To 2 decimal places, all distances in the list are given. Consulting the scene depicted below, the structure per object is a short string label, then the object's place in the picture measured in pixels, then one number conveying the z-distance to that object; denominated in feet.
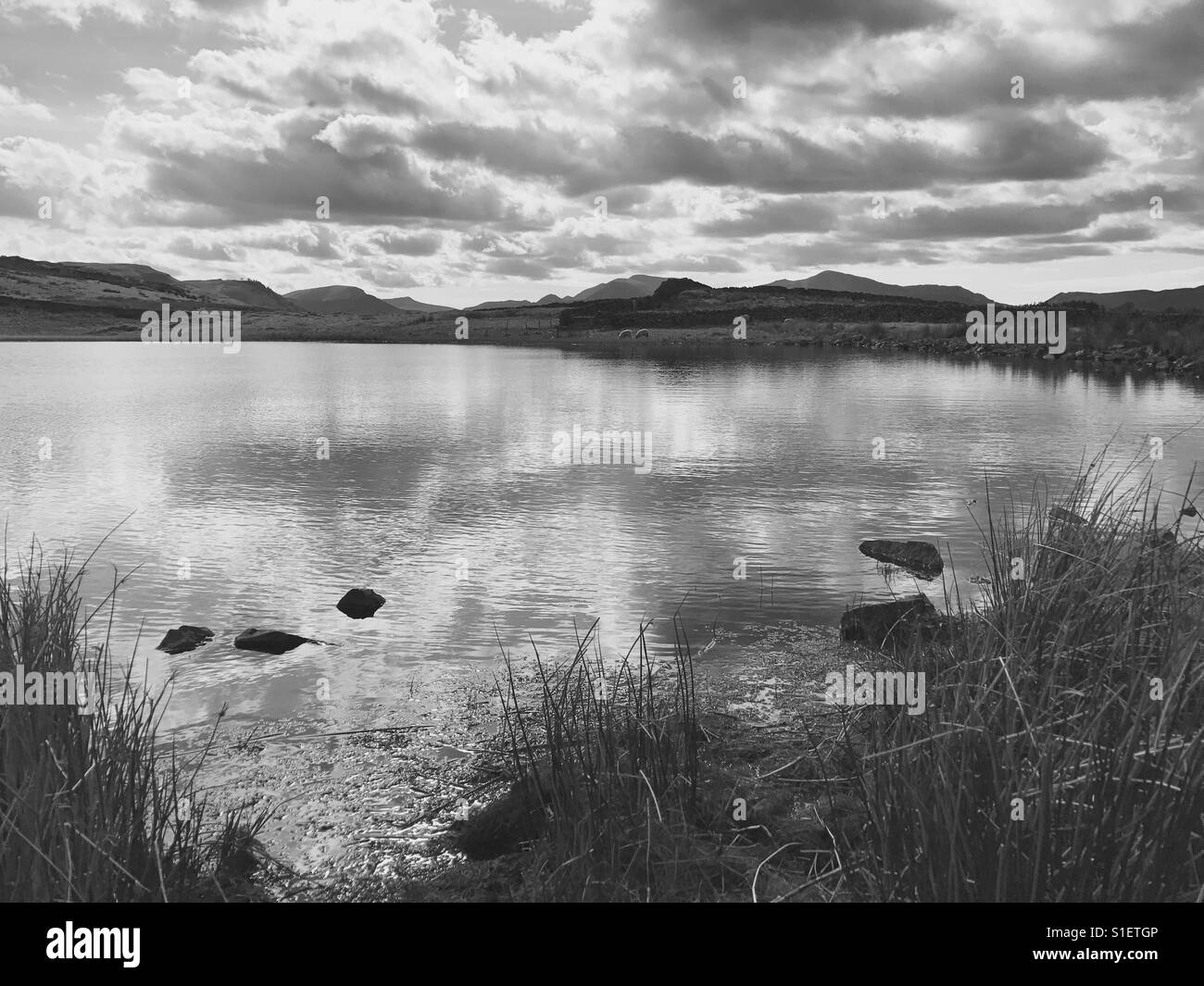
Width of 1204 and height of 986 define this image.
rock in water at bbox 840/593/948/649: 27.78
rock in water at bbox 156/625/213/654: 30.48
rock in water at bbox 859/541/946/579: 40.01
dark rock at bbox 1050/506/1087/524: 27.89
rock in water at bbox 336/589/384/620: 34.55
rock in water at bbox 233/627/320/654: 30.55
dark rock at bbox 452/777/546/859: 18.48
